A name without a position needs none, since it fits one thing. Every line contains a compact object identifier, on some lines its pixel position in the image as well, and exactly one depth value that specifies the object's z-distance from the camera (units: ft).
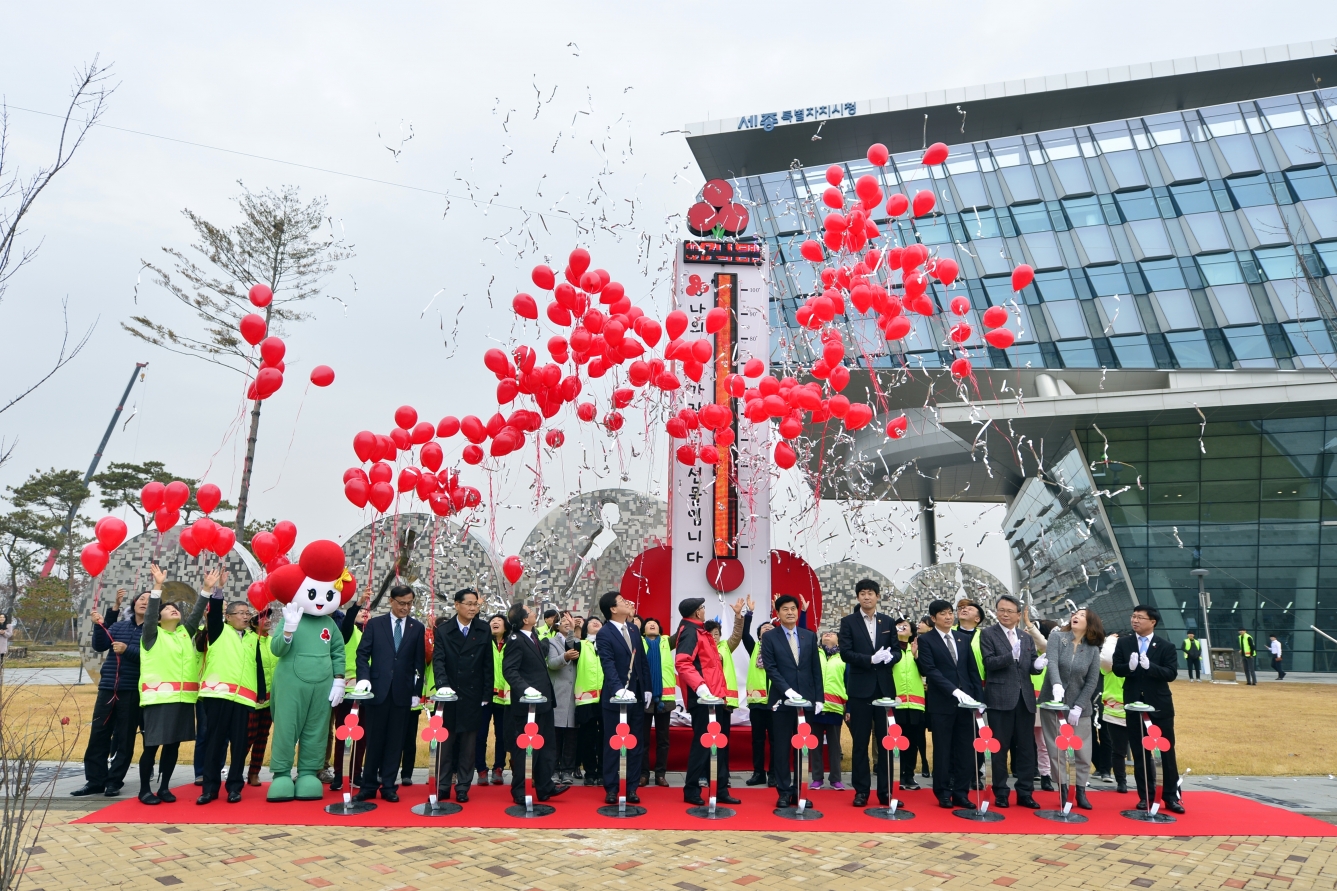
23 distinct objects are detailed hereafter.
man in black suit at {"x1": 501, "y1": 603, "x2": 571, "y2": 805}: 20.90
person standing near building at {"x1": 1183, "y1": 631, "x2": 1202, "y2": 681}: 64.28
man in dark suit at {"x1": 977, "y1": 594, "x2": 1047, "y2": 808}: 21.59
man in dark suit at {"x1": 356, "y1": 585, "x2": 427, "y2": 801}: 21.07
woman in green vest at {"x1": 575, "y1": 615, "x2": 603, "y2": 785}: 23.02
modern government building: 70.28
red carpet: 19.10
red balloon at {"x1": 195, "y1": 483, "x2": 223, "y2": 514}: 27.58
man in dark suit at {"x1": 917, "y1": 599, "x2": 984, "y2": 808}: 21.30
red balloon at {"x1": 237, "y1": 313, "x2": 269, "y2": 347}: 28.32
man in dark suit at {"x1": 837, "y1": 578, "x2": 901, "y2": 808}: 21.95
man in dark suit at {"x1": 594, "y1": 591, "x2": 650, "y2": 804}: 20.94
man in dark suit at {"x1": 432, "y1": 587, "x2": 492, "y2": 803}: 21.22
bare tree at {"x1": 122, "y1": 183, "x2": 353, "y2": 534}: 62.95
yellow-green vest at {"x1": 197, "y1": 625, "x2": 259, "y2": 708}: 20.76
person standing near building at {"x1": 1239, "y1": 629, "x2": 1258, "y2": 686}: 60.23
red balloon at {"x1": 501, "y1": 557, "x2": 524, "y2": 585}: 32.27
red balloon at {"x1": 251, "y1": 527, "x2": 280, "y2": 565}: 24.08
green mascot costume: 20.70
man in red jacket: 21.34
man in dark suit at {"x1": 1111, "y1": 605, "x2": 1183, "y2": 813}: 20.98
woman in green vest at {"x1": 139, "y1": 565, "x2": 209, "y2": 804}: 20.40
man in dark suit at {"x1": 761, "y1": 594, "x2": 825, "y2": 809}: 21.20
